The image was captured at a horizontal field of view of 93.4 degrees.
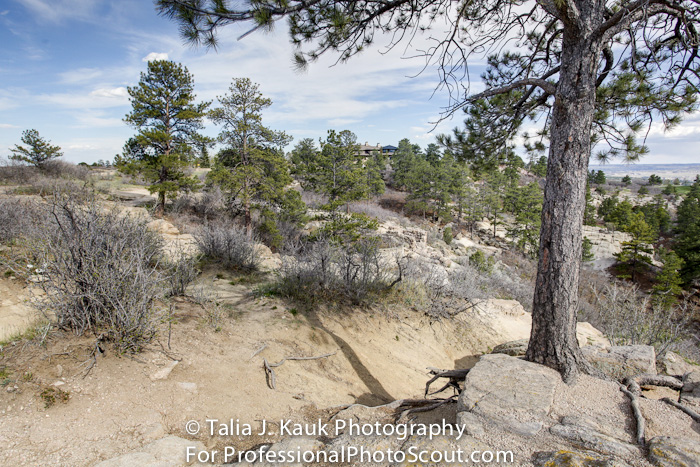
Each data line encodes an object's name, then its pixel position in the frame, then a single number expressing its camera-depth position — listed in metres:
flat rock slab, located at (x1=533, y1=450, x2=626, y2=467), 1.97
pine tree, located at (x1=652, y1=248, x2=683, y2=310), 22.17
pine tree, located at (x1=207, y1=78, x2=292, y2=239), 15.04
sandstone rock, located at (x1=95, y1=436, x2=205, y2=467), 2.34
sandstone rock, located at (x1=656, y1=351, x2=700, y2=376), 4.22
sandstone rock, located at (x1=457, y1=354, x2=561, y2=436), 2.68
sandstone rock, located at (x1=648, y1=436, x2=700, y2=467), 1.97
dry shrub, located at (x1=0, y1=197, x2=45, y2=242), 6.56
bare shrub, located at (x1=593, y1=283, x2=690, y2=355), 6.07
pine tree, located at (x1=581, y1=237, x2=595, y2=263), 29.04
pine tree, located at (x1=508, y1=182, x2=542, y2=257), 31.91
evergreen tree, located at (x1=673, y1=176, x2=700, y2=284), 25.97
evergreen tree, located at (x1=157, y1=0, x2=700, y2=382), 3.19
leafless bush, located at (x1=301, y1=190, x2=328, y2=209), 25.12
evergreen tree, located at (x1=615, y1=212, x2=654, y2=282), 29.33
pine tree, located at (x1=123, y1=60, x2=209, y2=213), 16.39
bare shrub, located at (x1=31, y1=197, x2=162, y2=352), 3.43
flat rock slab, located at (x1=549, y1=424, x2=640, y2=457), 2.17
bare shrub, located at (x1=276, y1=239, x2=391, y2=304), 6.43
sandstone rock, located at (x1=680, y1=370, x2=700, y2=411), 2.83
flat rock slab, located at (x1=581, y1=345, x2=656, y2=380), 3.49
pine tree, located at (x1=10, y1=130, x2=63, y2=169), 20.53
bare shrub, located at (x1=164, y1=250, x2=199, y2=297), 5.39
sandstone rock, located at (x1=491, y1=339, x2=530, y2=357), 5.77
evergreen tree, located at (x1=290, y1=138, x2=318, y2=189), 17.52
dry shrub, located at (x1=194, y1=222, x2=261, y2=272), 7.83
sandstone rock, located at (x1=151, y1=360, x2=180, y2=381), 3.41
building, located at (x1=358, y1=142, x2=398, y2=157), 64.25
